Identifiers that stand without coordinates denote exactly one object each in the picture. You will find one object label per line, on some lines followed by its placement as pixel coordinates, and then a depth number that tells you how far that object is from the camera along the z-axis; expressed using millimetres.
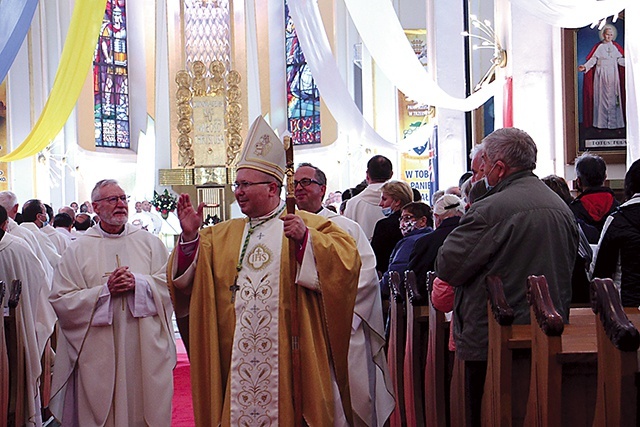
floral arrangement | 19802
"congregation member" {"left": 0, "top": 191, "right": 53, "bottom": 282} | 6908
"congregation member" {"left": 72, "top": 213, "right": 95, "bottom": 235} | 10922
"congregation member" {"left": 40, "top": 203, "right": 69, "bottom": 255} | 8414
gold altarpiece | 21469
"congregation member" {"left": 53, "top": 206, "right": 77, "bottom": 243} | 8931
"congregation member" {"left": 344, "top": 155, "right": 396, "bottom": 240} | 6758
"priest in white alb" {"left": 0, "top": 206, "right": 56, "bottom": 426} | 5516
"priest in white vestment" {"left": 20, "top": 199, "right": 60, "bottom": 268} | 7387
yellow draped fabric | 9141
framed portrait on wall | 8180
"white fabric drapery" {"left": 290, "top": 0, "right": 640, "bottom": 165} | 6492
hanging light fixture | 10511
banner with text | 15375
